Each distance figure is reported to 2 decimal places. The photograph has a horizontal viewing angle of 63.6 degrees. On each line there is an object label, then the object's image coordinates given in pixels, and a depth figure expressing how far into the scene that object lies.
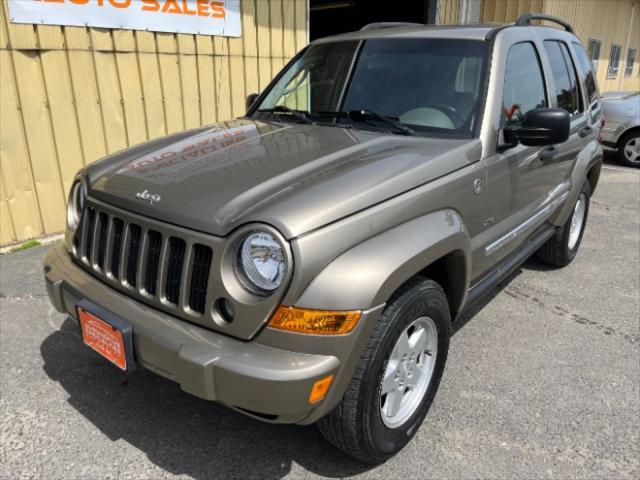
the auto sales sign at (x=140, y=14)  4.43
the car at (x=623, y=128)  9.07
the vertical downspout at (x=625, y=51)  16.63
